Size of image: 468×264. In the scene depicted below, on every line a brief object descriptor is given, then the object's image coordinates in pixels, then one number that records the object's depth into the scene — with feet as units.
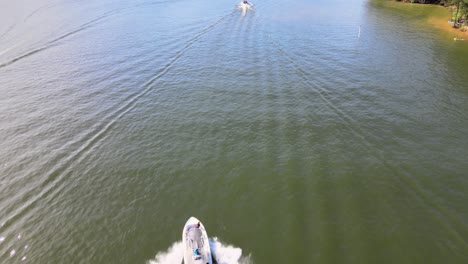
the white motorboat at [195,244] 60.08
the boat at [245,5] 261.05
